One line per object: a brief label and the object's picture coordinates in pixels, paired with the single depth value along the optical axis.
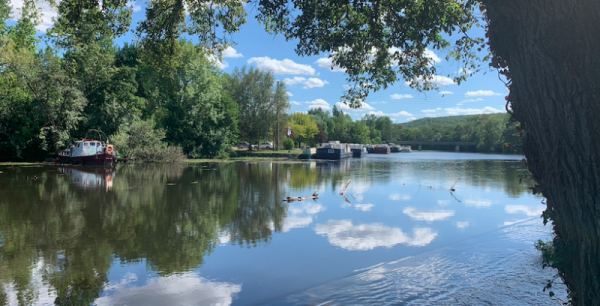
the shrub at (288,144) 64.19
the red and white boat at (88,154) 29.00
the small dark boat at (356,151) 58.70
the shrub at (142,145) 34.94
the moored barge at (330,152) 49.19
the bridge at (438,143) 109.88
